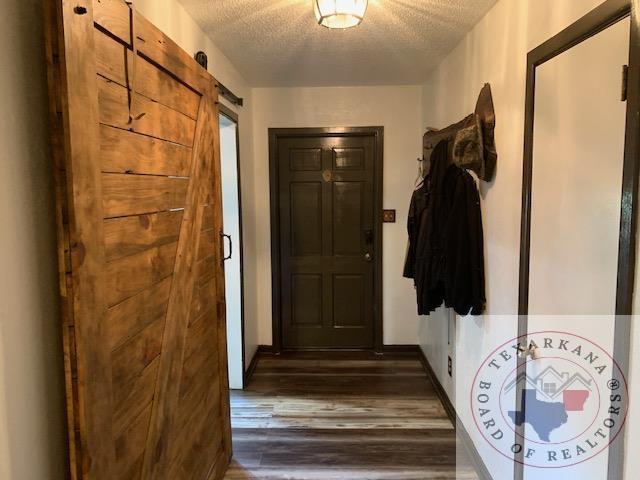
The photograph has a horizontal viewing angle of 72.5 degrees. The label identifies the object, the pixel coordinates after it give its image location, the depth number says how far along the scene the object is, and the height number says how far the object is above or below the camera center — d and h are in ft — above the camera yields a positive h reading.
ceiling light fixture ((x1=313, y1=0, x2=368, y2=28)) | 5.73 +2.58
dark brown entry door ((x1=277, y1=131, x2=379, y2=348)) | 12.35 -0.99
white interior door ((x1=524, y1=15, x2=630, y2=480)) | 4.00 -0.46
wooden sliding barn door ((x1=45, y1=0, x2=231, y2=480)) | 3.43 -0.33
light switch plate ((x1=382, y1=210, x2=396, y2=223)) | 12.37 -0.30
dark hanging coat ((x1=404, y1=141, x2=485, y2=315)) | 7.43 -0.68
